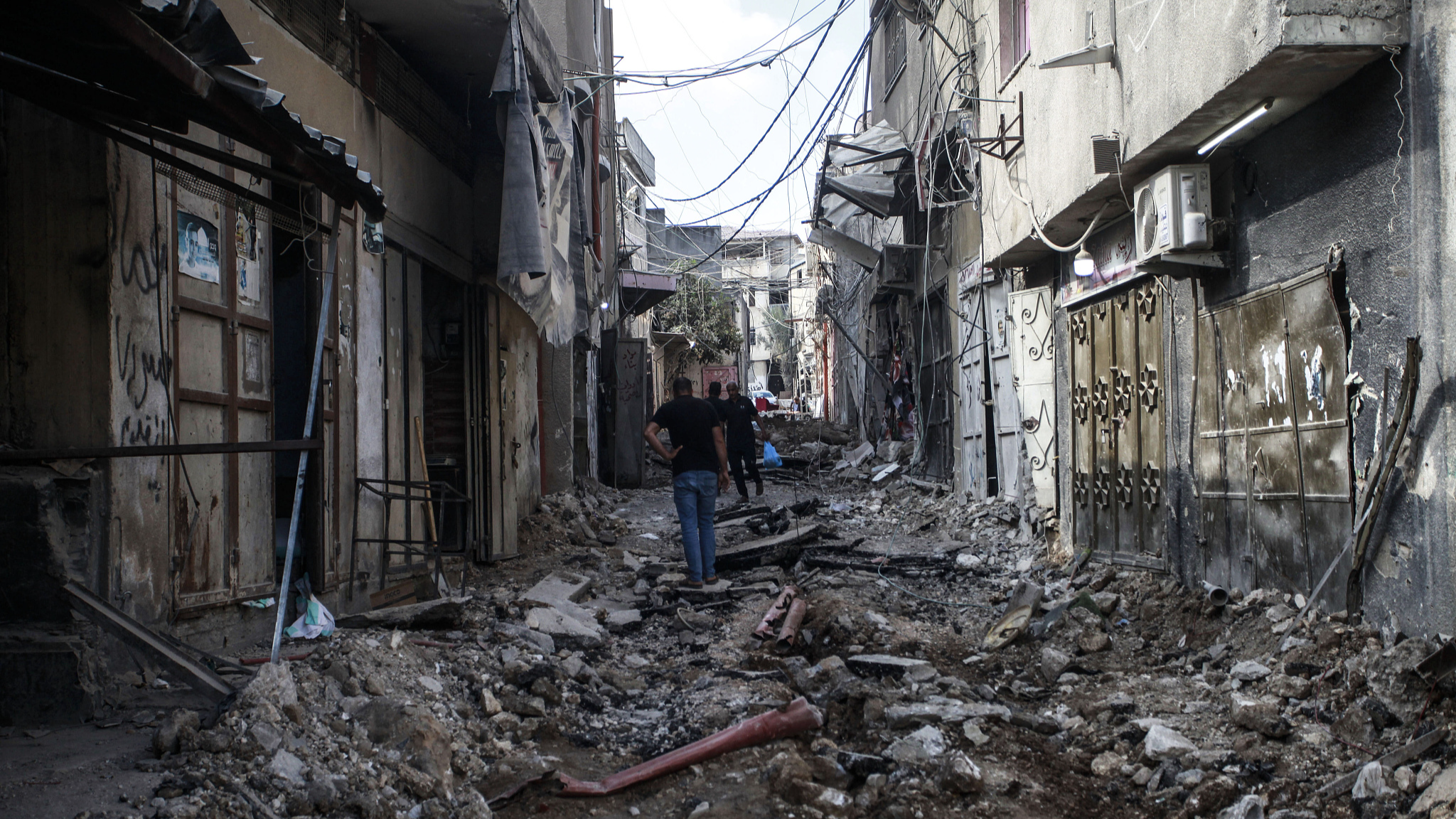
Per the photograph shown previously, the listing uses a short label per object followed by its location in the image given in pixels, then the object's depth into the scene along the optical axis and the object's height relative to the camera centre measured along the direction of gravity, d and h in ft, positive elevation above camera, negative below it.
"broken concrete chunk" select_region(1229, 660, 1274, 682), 15.23 -4.29
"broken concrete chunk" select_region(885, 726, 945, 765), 12.68 -4.53
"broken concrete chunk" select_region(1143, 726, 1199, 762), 12.78 -4.58
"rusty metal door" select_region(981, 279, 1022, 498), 33.96 +0.88
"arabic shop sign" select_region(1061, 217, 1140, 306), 22.98 +3.82
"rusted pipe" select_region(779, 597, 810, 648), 20.36 -4.57
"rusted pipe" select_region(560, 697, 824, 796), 12.40 -4.61
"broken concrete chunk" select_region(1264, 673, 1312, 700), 14.03 -4.21
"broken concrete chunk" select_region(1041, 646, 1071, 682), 17.46 -4.67
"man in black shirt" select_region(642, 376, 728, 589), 26.96 -1.32
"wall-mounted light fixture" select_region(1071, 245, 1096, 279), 25.10 +3.95
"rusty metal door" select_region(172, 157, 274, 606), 15.17 +0.72
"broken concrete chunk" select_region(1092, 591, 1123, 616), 21.71 -4.41
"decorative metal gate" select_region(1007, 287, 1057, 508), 31.17 +0.99
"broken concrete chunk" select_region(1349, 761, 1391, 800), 10.71 -4.33
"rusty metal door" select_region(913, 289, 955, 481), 43.80 +1.49
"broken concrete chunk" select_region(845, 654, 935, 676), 17.01 -4.48
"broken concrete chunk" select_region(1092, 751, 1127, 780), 12.91 -4.86
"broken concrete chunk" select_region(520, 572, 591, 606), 23.41 -4.27
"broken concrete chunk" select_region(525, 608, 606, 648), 20.31 -4.49
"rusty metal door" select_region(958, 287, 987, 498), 37.29 +0.81
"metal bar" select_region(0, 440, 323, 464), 11.52 -0.15
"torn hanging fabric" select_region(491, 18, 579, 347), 23.89 +5.99
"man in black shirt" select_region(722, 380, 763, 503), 47.14 -0.72
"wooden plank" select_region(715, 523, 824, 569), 29.45 -4.13
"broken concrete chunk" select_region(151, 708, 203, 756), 10.57 -3.32
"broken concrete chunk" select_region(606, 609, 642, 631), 22.75 -4.76
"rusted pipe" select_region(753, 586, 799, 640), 21.34 -4.58
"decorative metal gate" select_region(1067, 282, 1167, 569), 22.88 -0.42
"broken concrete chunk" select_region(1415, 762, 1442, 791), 10.44 -4.12
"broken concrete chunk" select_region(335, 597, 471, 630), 18.10 -3.57
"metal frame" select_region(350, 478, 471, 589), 20.85 -1.53
